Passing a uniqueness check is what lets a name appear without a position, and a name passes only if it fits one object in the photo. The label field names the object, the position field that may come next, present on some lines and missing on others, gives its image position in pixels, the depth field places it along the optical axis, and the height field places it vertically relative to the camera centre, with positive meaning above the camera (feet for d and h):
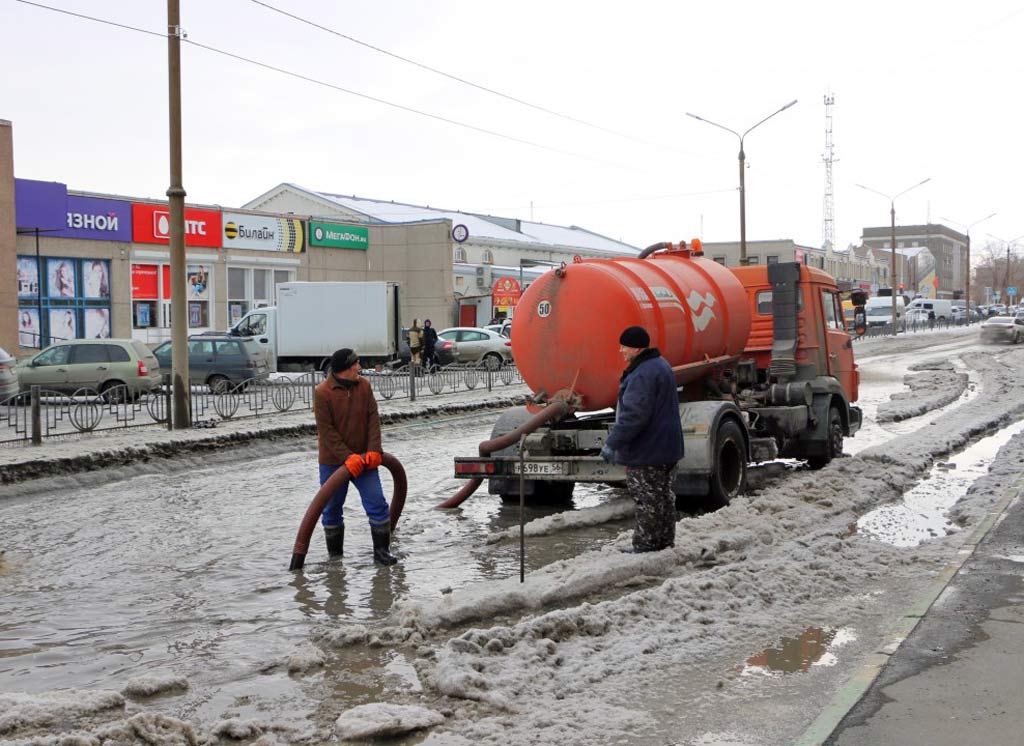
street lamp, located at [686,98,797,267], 124.67 +16.53
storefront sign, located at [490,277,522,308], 167.46 +9.30
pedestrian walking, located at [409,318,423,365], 106.83 +0.82
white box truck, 111.14 +3.17
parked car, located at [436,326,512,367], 115.96 +0.50
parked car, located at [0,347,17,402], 64.37 -1.07
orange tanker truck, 34.45 -1.09
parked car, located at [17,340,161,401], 78.48 -0.70
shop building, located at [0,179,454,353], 115.96 +11.93
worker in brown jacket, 28.27 -2.11
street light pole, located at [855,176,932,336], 193.63 +20.94
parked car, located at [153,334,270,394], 87.97 -0.44
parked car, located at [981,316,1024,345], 170.40 +1.65
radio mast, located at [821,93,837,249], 380.78 +49.40
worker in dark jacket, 26.76 -2.18
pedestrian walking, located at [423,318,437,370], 109.17 +0.72
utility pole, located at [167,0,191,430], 55.47 +6.15
